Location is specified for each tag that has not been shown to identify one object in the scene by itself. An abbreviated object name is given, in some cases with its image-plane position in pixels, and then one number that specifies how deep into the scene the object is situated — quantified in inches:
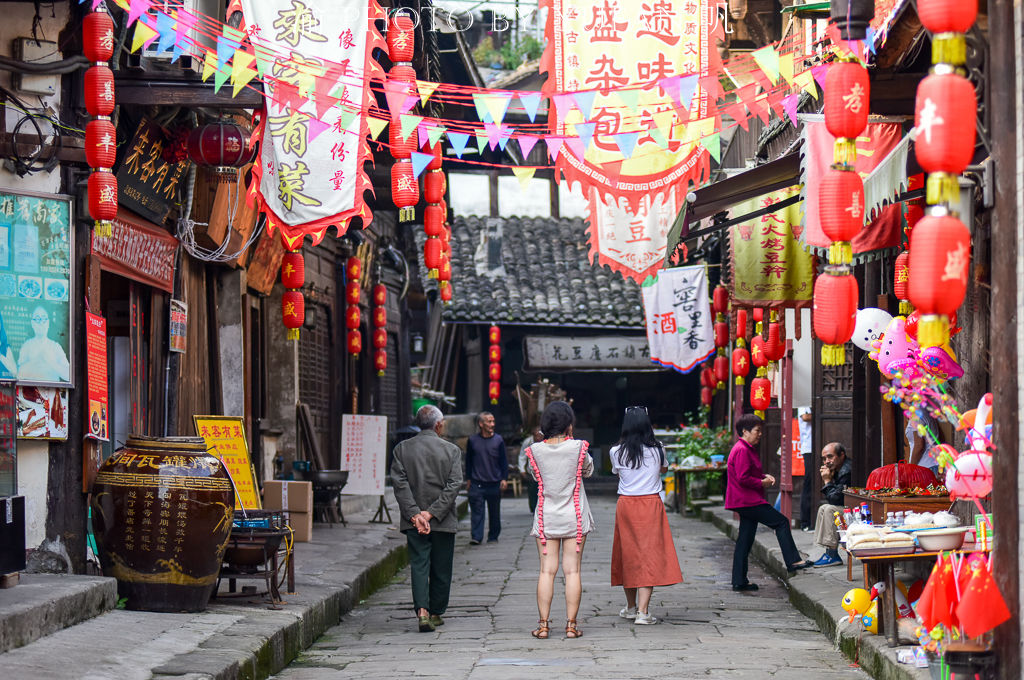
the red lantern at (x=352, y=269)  897.5
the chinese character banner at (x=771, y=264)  620.4
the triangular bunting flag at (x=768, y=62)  423.5
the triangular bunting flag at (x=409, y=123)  459.2
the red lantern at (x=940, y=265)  221.5
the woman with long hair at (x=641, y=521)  457.1
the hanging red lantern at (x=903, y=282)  417.4
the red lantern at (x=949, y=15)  228.5
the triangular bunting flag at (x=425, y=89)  456.1
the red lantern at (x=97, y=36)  387.2
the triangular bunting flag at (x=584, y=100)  487.5
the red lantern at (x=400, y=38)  490.6
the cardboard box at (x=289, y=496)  635.5
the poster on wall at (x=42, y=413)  394.3
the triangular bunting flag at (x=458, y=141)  454.2
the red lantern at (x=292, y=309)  706.2
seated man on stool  537.0
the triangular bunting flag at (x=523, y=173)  495.8
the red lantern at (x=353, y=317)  898.7
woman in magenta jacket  544.1
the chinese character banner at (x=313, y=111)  451.2
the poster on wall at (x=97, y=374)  420.2
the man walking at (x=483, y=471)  775.7
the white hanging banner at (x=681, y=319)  929.5
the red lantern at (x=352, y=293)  898.1
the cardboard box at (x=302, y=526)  641.0
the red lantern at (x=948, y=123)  221.3
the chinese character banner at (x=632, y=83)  502.6
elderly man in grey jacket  451.8
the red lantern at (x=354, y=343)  908.0
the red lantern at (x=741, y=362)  818.2
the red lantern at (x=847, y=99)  311.7
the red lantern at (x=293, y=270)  700.7
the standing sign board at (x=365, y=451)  780.6
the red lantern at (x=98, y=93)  386.0
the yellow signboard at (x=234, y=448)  538.6
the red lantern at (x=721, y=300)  833.5
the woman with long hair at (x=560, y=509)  427.5
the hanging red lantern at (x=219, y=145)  478.9
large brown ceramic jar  385.7
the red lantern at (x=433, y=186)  575.5
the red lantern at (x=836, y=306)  305.4
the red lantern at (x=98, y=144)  384.2
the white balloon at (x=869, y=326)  408.5
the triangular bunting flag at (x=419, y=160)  487.2
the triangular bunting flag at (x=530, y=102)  436.9
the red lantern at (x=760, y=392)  744.3
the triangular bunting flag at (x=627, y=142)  481.7
